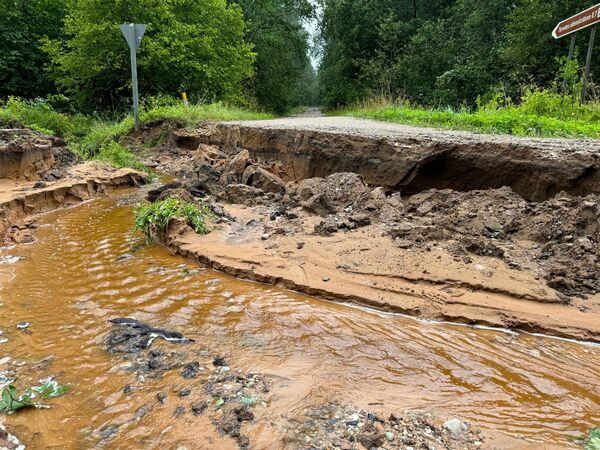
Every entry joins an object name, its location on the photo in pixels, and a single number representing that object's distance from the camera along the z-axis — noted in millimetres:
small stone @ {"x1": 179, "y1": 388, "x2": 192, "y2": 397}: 2516
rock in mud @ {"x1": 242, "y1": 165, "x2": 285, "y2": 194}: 7051
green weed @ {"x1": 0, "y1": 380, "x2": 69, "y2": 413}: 2404
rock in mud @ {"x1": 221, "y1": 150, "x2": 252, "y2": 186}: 7511
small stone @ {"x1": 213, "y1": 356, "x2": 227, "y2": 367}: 2850
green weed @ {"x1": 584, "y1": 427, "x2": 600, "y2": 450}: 2176
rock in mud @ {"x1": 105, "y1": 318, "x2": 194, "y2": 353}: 3041
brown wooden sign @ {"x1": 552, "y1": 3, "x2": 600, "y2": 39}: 6223
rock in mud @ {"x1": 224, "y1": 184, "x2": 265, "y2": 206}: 6698
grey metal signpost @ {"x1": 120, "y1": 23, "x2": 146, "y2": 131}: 9662
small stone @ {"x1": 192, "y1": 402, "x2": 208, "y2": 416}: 2371
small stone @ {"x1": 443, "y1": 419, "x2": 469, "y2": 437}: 2252
